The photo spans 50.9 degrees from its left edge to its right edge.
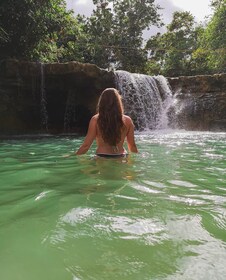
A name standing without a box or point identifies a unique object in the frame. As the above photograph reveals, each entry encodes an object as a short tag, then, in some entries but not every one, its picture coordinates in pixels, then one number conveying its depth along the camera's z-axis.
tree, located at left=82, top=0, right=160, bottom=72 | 21.13
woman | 3.33
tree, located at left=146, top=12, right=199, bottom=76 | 22.87
